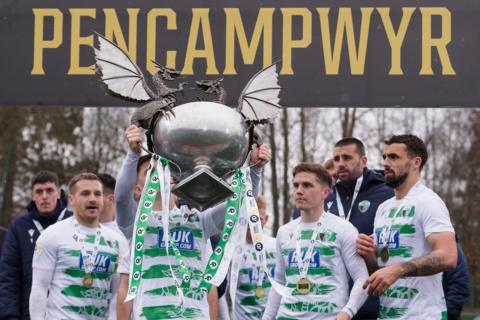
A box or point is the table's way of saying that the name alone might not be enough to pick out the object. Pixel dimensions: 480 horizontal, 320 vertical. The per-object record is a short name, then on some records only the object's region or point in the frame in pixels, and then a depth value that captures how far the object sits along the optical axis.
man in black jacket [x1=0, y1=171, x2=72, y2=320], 8.13
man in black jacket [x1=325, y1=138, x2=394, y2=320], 7.60
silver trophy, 3.56
